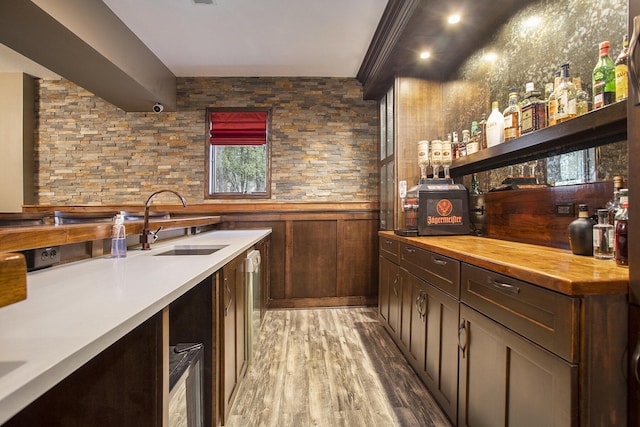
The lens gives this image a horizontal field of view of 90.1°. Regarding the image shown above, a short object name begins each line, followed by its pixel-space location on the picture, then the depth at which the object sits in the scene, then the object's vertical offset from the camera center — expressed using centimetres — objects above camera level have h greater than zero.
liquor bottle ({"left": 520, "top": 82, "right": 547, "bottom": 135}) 170 +55
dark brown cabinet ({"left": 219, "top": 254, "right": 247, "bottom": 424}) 151 -61
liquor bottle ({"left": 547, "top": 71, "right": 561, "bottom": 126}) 157 +55
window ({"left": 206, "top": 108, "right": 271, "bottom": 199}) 411 +82
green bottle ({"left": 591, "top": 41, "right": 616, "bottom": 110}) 132 +56
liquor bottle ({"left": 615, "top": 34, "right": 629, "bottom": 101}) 123 +54
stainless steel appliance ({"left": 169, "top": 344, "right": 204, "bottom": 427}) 107 -63
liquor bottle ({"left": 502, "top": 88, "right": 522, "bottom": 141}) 194 +59
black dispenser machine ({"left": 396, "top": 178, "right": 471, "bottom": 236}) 235 +3
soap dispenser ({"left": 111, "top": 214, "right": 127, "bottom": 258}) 151 -13
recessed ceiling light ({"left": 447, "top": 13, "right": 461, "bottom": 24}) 232 +145
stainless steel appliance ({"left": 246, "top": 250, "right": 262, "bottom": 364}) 213 -64
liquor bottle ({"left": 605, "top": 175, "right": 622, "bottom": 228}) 119 +4
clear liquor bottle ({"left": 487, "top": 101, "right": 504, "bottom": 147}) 209 +57
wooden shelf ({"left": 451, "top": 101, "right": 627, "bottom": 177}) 128 +37
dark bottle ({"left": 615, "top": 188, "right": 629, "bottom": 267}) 108 -6
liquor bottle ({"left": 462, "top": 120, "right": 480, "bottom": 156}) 236 +54
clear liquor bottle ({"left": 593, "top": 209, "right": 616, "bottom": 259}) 124 -10
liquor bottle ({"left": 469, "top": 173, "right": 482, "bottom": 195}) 255 +23
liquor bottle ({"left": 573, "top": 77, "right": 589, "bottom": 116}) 148 +53
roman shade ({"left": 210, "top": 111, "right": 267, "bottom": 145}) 410 +112
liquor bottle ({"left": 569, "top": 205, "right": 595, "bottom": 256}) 137 -8
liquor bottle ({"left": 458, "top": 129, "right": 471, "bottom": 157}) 248 +56
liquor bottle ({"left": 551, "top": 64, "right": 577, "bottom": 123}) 150 +55
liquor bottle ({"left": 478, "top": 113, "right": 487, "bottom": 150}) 227 +58
